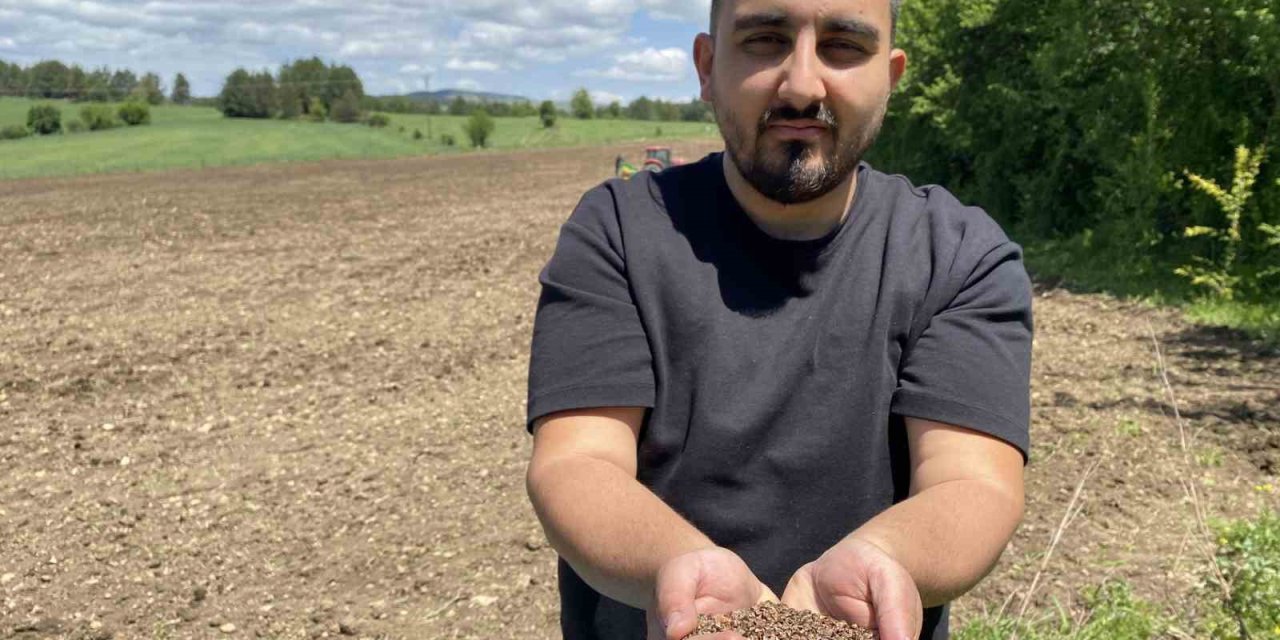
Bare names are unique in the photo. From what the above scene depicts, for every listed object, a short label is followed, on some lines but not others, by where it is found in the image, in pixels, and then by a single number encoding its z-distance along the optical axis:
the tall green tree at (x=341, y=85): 105.81
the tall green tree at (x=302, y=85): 95.62
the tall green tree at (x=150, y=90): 105.31
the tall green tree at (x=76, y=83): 100.44
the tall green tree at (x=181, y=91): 113.59
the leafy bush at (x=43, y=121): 70.69
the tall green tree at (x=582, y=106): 137.00
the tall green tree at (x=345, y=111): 95.62
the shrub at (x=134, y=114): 76.88
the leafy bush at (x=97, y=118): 70.69
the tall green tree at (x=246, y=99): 92.00
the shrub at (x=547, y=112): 110.94
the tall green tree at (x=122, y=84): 101.83
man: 1.65
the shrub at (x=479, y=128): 80.44
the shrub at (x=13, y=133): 66.31
